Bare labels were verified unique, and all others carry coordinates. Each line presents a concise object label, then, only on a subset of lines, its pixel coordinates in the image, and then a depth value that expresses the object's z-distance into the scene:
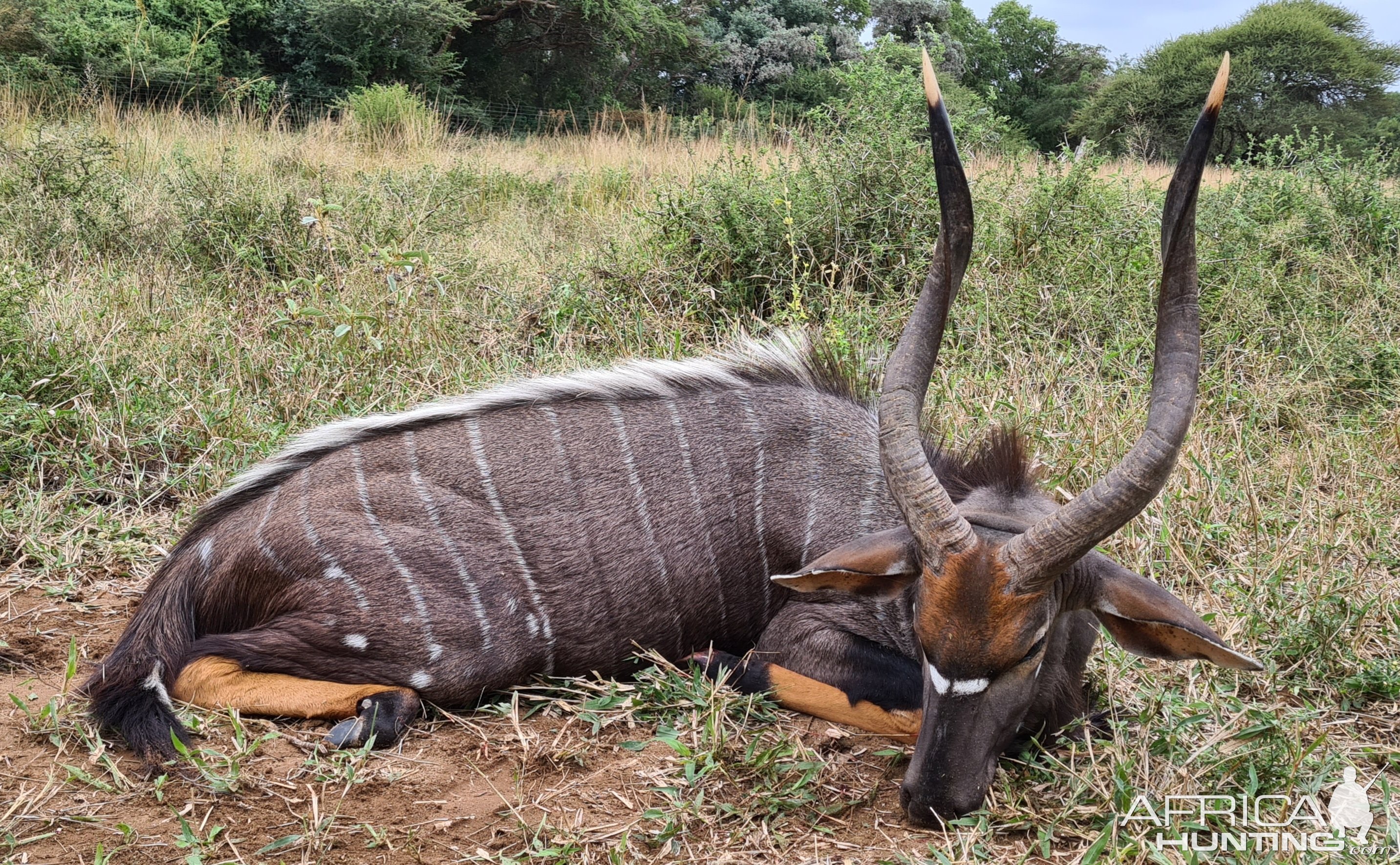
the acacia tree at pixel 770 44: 23.22
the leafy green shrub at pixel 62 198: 5.92
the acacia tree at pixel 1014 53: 29.00
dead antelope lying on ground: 2.38
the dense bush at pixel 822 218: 5.44
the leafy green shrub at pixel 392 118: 10.44
